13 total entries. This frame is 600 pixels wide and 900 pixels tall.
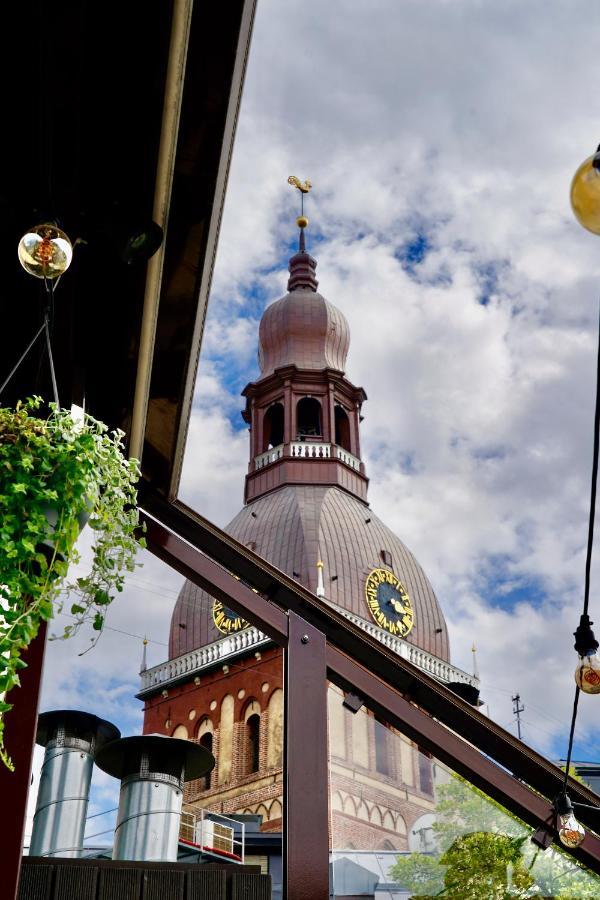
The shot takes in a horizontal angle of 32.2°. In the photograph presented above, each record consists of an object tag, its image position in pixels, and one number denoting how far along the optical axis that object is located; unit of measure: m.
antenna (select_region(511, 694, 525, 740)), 55.85
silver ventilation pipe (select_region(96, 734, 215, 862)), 8.70
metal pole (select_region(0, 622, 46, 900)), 3.79
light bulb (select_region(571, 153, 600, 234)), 2.32
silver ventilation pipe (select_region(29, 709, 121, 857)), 9.54
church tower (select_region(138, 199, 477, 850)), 37.00
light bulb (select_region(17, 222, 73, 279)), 3.38
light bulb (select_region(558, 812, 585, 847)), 4.69
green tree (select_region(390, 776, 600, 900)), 5.46
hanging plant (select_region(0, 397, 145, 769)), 2.78
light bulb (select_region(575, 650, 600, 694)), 4.84
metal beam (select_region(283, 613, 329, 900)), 4.68
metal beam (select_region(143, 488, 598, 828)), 5.03
